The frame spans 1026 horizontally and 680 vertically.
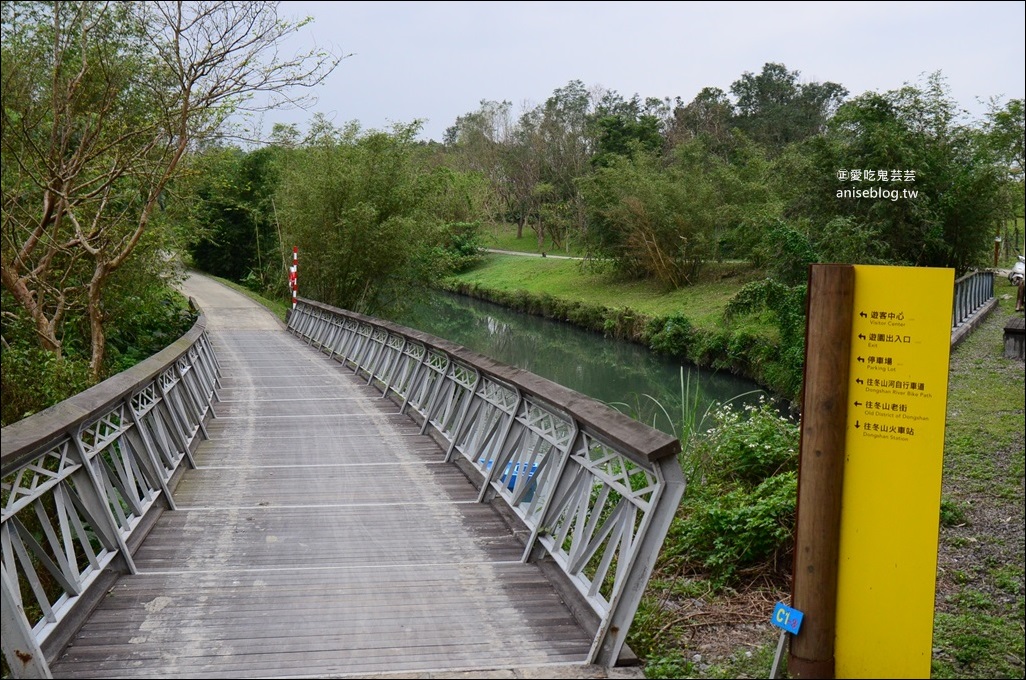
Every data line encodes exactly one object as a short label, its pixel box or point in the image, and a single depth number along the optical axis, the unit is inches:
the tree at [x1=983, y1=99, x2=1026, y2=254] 902.4
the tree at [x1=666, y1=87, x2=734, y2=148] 2012.8
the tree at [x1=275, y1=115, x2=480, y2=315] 1072.2
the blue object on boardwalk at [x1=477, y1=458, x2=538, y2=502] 232.7
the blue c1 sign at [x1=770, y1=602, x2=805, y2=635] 131.1
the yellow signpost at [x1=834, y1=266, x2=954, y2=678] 124.5
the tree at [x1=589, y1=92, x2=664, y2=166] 1951.3
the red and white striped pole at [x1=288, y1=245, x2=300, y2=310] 1020.5
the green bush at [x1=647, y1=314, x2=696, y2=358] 1065.5
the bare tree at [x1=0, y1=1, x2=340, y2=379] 370.0
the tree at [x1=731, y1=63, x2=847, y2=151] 1953.7
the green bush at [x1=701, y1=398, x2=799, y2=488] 283.7
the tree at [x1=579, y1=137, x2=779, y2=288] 1368.1
